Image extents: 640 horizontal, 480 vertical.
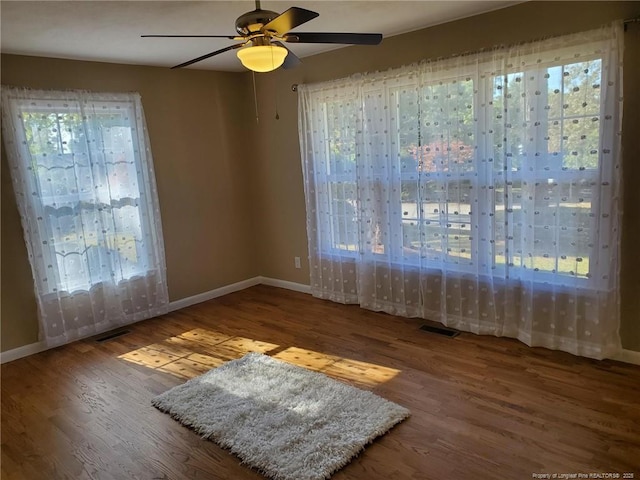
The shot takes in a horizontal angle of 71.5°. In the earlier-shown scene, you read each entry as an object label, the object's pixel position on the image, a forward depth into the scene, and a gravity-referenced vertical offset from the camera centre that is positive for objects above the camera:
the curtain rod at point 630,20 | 2.59 +0.73
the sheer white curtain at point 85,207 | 3.54 -0.17
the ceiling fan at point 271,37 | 1.91 +0.63
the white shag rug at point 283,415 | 2.18 -1.37
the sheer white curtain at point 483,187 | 2.83 -0.21
